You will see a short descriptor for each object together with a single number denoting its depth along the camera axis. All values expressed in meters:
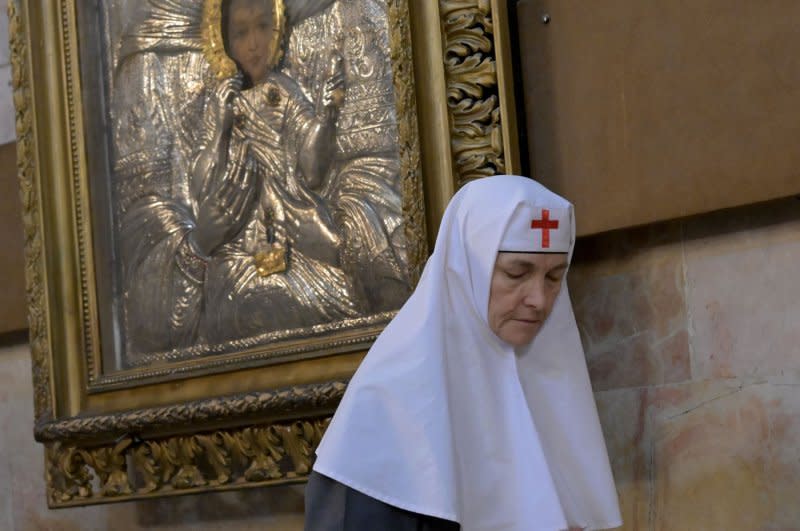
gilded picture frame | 4.01
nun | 3.11
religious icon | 4.26
